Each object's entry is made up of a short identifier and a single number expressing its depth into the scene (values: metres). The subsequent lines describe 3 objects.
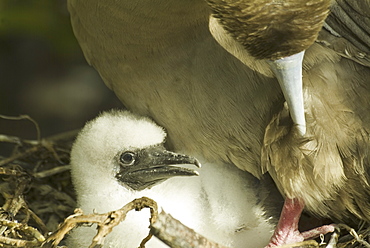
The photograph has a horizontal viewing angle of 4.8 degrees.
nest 3.41
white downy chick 3.51
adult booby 3.48
